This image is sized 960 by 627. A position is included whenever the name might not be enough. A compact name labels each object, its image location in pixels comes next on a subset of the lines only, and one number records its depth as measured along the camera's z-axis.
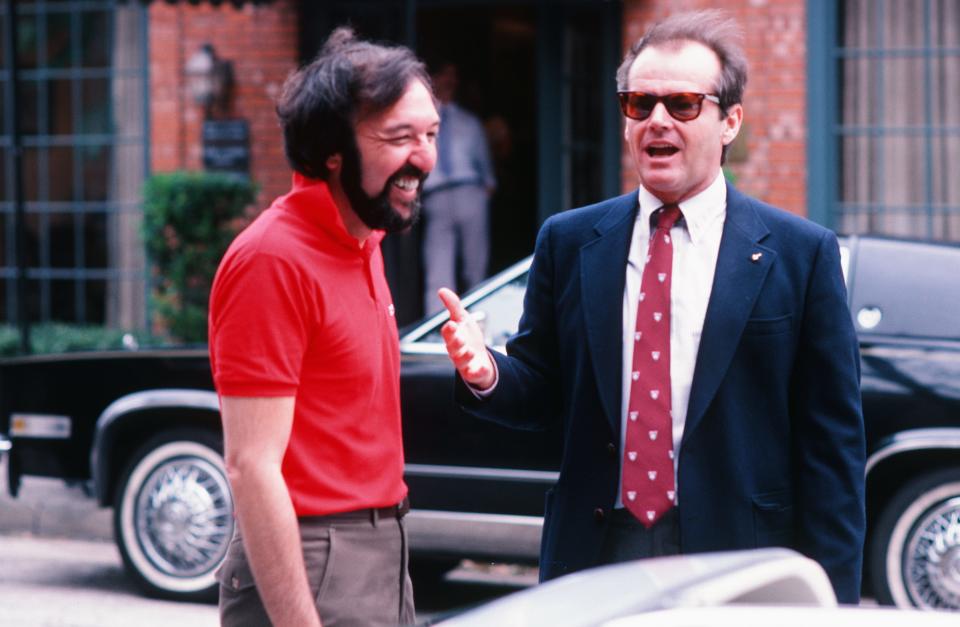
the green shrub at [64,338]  12.19
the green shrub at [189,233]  11.55
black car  6.42
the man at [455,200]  12.05
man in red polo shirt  2.74
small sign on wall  12.20
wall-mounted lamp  12.12
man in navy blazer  3.18
